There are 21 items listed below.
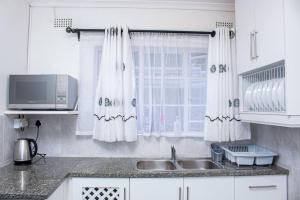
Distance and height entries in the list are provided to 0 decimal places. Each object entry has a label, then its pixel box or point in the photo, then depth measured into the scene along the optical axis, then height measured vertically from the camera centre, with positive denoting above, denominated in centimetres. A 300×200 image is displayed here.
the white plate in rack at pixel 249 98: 190 +10
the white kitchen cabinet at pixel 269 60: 138 +35
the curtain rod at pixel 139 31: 224 +79
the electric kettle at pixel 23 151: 194 -38
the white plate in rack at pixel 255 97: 182 +10
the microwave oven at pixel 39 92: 193 +14
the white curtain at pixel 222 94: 217 +15
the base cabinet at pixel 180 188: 176 -63
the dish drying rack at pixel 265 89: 153 +15
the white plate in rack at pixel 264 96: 168 +10
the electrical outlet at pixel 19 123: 206 -14
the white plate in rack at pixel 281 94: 148 +10
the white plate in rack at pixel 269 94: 162 +11
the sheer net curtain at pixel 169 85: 225 +24
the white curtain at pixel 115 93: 215 +15
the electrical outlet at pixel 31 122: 227 -14
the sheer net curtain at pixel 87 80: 224 +29
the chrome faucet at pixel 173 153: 216 -44
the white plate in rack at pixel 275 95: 154 +10
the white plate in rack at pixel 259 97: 175 +10
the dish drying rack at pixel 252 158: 189 -42
